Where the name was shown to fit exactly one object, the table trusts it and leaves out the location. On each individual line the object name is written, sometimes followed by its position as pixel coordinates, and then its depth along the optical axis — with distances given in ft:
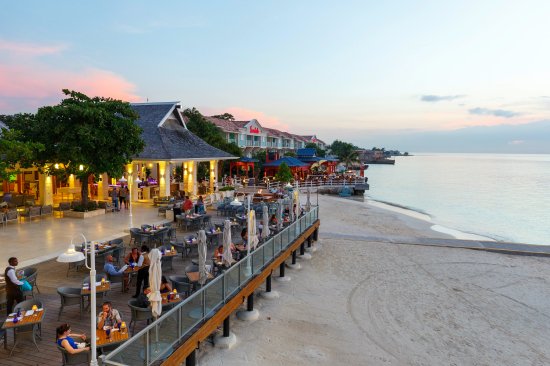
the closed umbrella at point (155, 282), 25.25
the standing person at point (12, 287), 28.78
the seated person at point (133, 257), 37.78
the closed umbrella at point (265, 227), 48.94
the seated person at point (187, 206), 66.29
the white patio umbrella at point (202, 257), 31.45
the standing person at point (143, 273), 33.35
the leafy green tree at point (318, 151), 314.59
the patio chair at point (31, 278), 32.81
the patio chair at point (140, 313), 27.59
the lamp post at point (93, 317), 18.75
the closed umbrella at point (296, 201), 61.88
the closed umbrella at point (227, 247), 37.27
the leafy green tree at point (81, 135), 67.31
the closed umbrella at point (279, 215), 56.59
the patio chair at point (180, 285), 34.83
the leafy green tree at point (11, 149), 53.83
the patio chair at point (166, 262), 40.95
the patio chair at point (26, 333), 25.04
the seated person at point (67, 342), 21.76
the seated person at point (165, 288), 31.04
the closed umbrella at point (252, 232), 40.96
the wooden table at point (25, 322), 24.77
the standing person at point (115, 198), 81.82
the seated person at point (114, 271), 35.12
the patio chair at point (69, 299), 29.73
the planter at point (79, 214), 72.69
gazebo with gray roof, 91.20
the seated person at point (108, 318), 24.86
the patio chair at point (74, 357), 21.89
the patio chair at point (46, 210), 70.23
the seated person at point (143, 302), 28.37
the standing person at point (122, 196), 84.69
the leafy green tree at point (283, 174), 146.10
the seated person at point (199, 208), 71.82
